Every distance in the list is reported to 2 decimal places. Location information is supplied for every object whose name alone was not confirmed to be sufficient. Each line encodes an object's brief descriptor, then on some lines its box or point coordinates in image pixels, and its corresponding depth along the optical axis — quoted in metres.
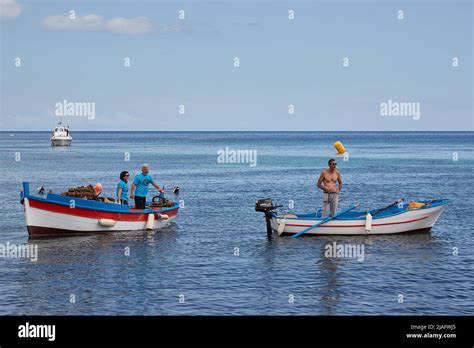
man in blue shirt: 27.20
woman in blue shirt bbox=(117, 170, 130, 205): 27.51
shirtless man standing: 25.81
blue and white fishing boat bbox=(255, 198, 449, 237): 26.95
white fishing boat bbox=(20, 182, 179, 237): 26.14
